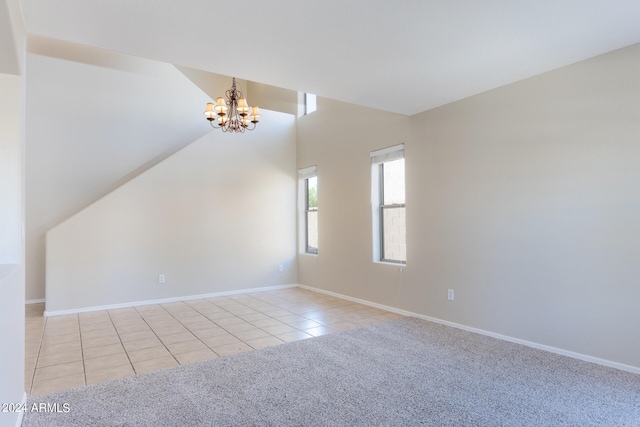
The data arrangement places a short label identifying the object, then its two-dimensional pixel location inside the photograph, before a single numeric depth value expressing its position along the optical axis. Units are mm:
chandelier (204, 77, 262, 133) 4723
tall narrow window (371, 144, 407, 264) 4879
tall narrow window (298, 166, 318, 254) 6660
